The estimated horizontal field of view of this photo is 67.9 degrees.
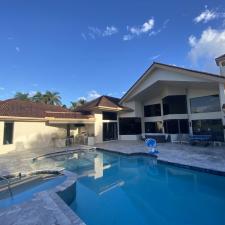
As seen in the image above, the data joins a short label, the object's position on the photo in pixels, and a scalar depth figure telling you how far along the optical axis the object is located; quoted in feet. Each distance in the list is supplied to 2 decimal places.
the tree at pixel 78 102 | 155.33
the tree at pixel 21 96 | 146.44
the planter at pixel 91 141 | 70.16
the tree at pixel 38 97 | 151.93
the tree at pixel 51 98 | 153.89
